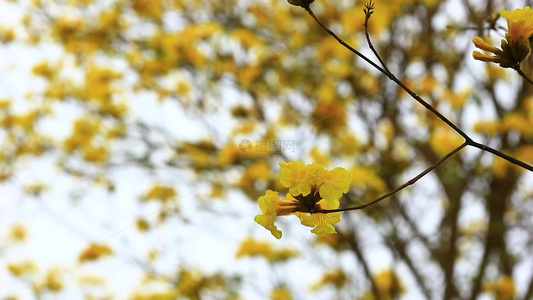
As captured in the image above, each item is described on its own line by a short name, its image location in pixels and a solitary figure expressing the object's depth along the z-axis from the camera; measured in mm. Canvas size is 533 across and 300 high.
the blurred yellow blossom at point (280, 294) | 5155
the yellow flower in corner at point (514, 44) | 2026
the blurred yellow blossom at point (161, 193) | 6011
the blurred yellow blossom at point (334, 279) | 5429
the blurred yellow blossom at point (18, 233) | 7768
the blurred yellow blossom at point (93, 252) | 5780
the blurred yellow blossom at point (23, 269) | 6912
